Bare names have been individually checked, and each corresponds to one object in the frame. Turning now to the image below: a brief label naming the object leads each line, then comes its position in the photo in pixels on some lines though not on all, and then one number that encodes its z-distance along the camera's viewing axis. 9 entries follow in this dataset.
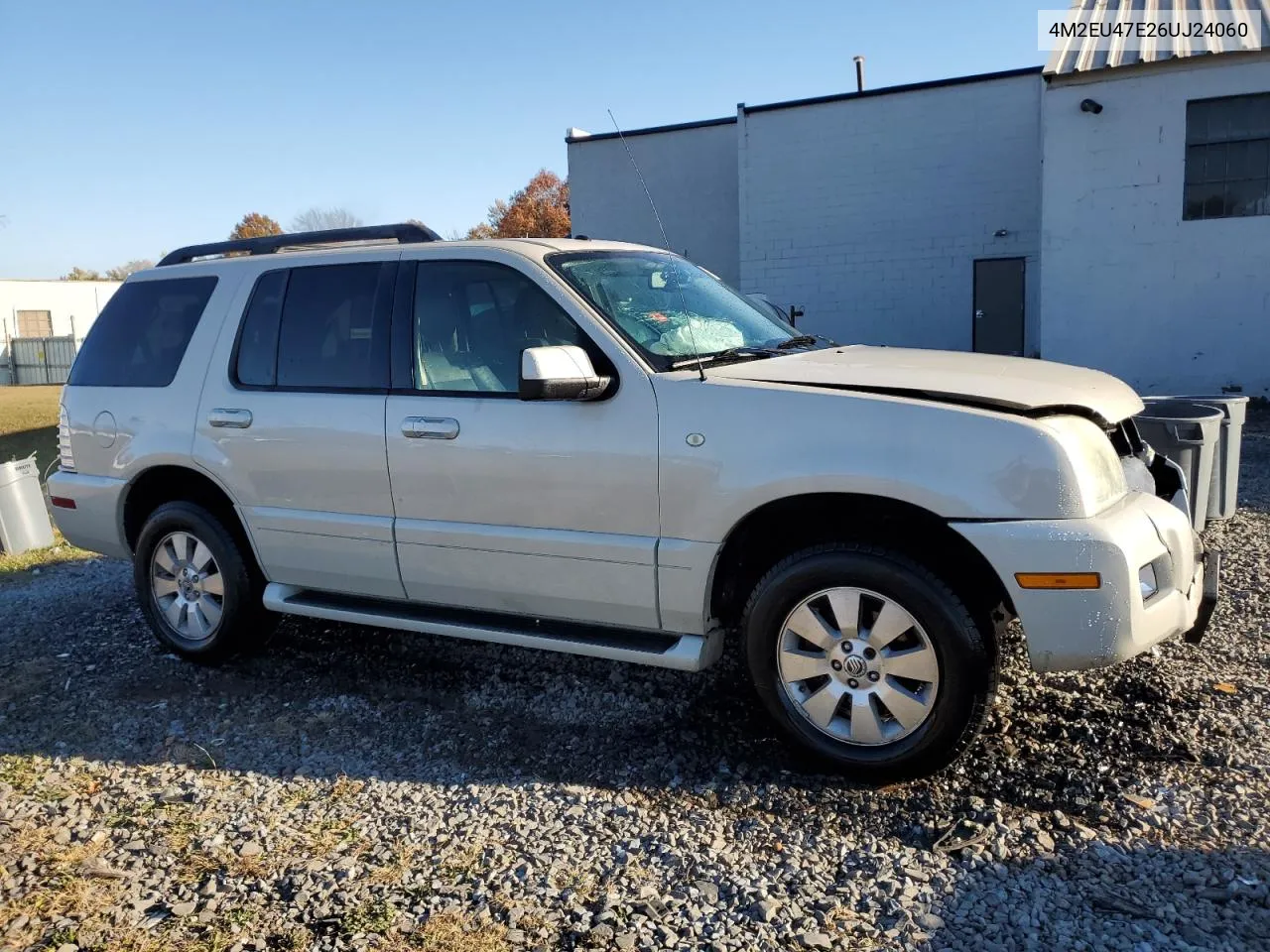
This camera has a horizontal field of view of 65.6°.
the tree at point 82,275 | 83.38
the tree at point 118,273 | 75.38
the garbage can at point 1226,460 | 6.54
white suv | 3.24
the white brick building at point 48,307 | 52.69
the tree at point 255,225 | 71.19
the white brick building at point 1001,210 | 13.84
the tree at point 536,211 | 47.78
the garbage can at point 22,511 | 8.09
